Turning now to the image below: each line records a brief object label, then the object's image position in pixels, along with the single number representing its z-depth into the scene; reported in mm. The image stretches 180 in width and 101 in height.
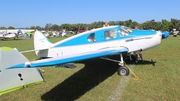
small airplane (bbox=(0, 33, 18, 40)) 27910
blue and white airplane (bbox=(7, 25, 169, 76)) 5432
